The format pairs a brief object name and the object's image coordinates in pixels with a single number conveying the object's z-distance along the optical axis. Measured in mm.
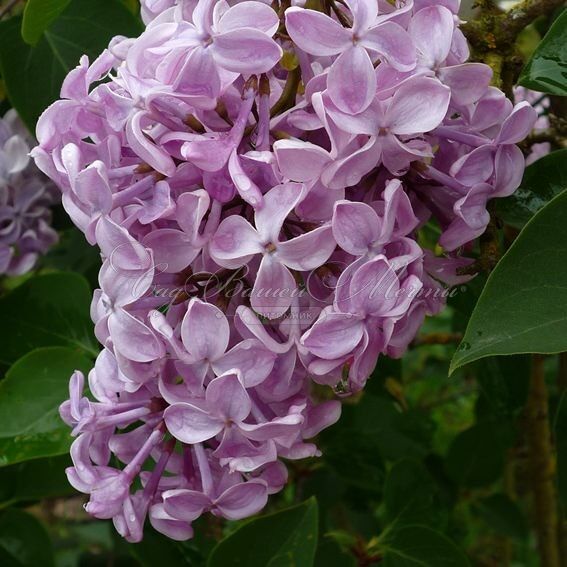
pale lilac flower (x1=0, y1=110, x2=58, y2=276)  353
